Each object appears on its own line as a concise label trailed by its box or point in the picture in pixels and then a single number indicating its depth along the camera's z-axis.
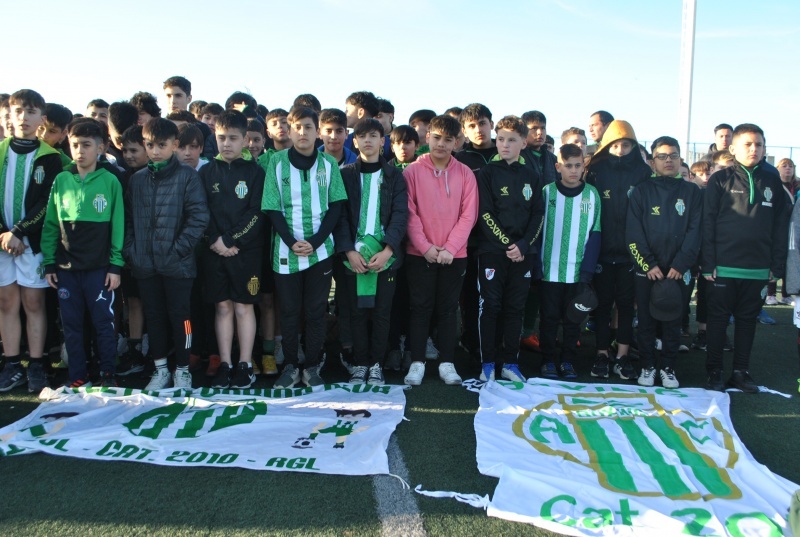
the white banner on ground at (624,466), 2.92
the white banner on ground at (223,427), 3.57
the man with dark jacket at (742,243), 4.95
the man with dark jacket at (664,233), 5.09
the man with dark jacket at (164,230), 4.69
